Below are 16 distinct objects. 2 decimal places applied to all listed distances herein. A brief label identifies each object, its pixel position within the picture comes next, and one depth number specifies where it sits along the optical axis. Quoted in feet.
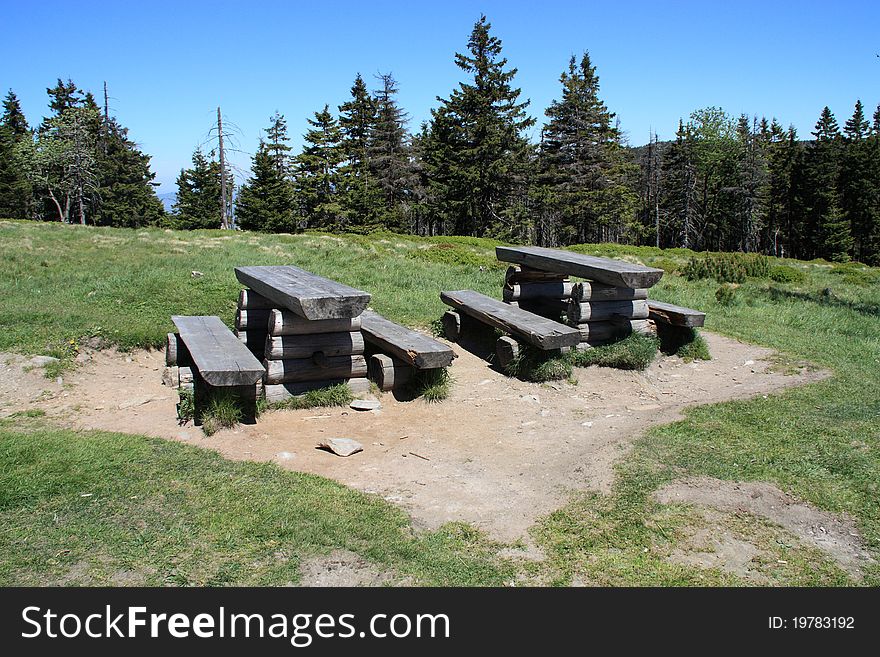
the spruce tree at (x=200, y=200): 208.13
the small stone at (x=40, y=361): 25.43
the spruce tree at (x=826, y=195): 179.52
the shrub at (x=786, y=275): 60.03
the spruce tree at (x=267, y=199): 177.88
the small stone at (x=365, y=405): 22.93
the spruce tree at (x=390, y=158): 167.94
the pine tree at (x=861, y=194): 185.68
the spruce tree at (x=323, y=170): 154.71
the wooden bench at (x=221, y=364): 19.40
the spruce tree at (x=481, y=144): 133.39
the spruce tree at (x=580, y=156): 160.56
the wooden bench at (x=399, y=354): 23.11
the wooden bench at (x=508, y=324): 26.40
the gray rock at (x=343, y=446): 19.08
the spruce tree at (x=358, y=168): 154.51
